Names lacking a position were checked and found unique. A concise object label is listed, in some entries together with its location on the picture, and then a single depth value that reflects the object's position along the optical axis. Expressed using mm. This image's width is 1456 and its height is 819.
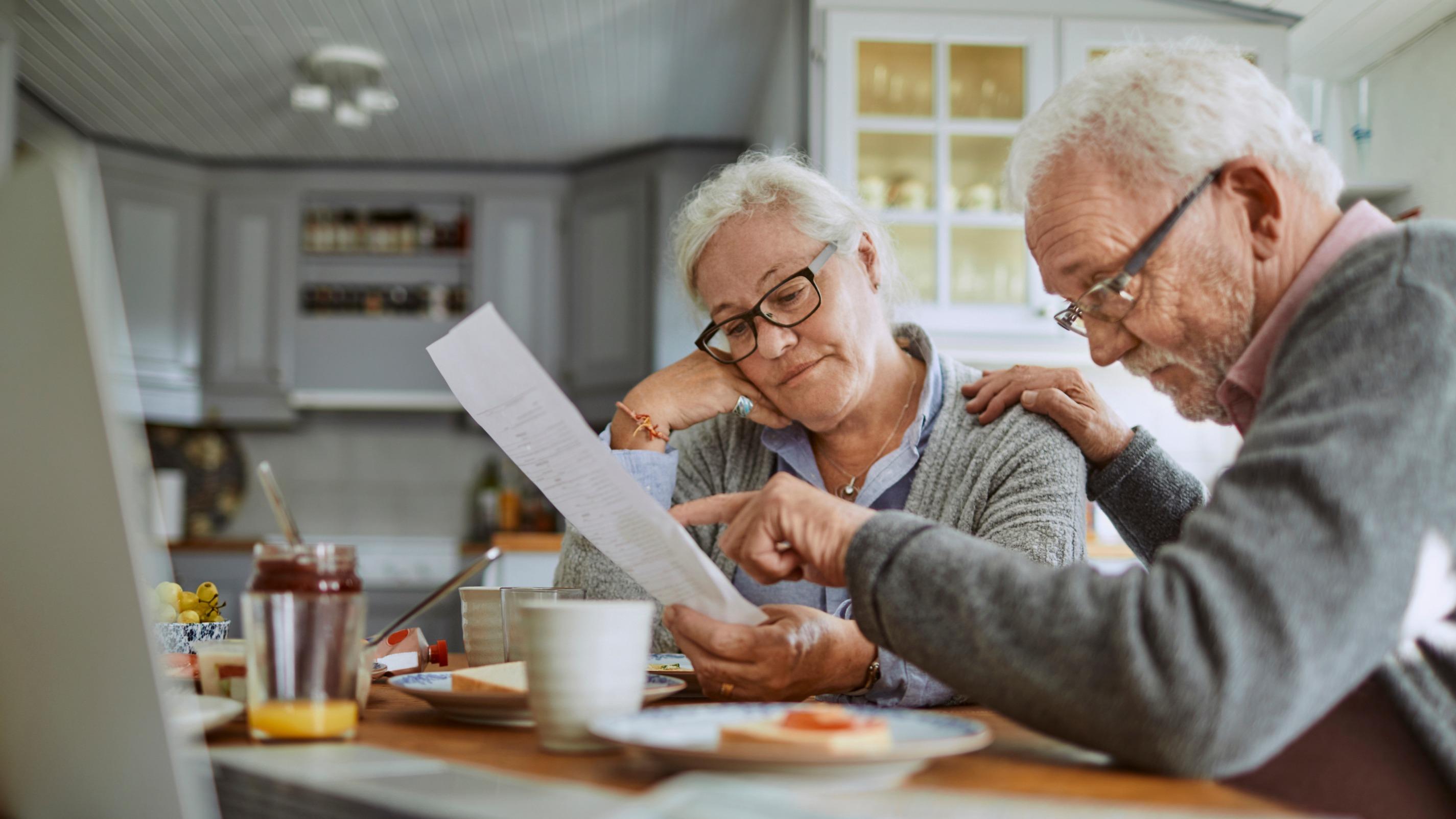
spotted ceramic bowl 992
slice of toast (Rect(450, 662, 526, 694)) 796
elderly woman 1302
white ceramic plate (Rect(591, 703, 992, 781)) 555
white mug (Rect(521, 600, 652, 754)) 663
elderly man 584
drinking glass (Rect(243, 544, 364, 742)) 691
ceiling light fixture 3618
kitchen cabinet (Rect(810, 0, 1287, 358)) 3076
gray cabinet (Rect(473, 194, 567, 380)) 4672
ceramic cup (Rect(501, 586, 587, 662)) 987
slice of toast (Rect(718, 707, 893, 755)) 558
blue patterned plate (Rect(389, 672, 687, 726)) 781
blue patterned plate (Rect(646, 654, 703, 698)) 1015
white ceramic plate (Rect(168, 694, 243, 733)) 667
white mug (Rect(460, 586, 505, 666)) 1045
